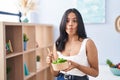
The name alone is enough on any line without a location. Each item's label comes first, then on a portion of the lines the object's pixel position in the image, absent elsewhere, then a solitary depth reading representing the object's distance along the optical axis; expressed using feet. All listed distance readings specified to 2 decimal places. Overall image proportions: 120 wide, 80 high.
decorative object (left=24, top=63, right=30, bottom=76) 8.08
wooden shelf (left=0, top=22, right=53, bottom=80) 6.03
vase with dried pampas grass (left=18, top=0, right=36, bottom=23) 9.37
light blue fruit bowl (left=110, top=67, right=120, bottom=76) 7.04
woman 4.59
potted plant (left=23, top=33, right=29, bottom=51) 7.83
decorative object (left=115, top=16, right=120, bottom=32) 9.63
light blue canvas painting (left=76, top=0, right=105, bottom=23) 9.74
